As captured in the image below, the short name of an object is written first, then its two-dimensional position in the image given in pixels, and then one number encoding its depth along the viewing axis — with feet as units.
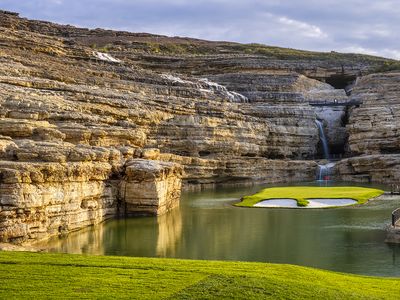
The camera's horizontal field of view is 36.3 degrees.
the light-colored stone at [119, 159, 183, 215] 126.00
